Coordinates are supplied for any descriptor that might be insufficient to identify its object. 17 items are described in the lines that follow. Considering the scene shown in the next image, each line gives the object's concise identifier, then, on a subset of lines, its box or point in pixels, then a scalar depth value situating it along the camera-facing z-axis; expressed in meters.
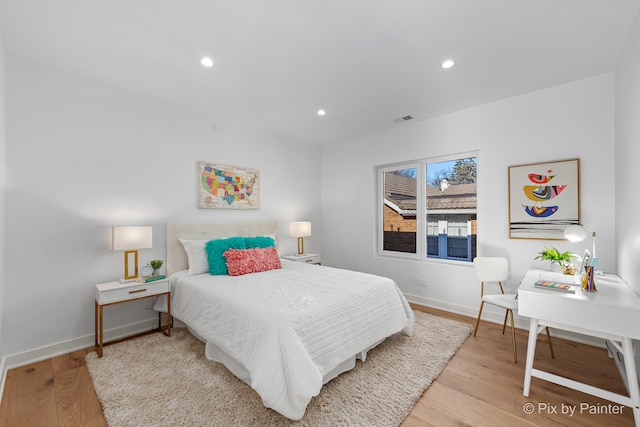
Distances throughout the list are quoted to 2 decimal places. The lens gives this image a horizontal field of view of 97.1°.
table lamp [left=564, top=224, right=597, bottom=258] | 2.39
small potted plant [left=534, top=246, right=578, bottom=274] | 2.39
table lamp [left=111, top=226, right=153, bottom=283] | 2.64
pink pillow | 3.11
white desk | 1.59
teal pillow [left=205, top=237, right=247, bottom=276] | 3.12
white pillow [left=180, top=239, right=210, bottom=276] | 3.15
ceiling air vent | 3.71
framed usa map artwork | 3.57
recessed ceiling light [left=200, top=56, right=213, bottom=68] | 2.37
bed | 1.74
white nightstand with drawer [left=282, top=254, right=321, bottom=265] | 4.28
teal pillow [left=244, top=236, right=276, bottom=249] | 3.57
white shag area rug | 1.75
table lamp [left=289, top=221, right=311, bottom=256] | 4.36
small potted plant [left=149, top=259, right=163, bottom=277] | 2.94
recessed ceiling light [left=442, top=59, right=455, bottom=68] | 2.42
